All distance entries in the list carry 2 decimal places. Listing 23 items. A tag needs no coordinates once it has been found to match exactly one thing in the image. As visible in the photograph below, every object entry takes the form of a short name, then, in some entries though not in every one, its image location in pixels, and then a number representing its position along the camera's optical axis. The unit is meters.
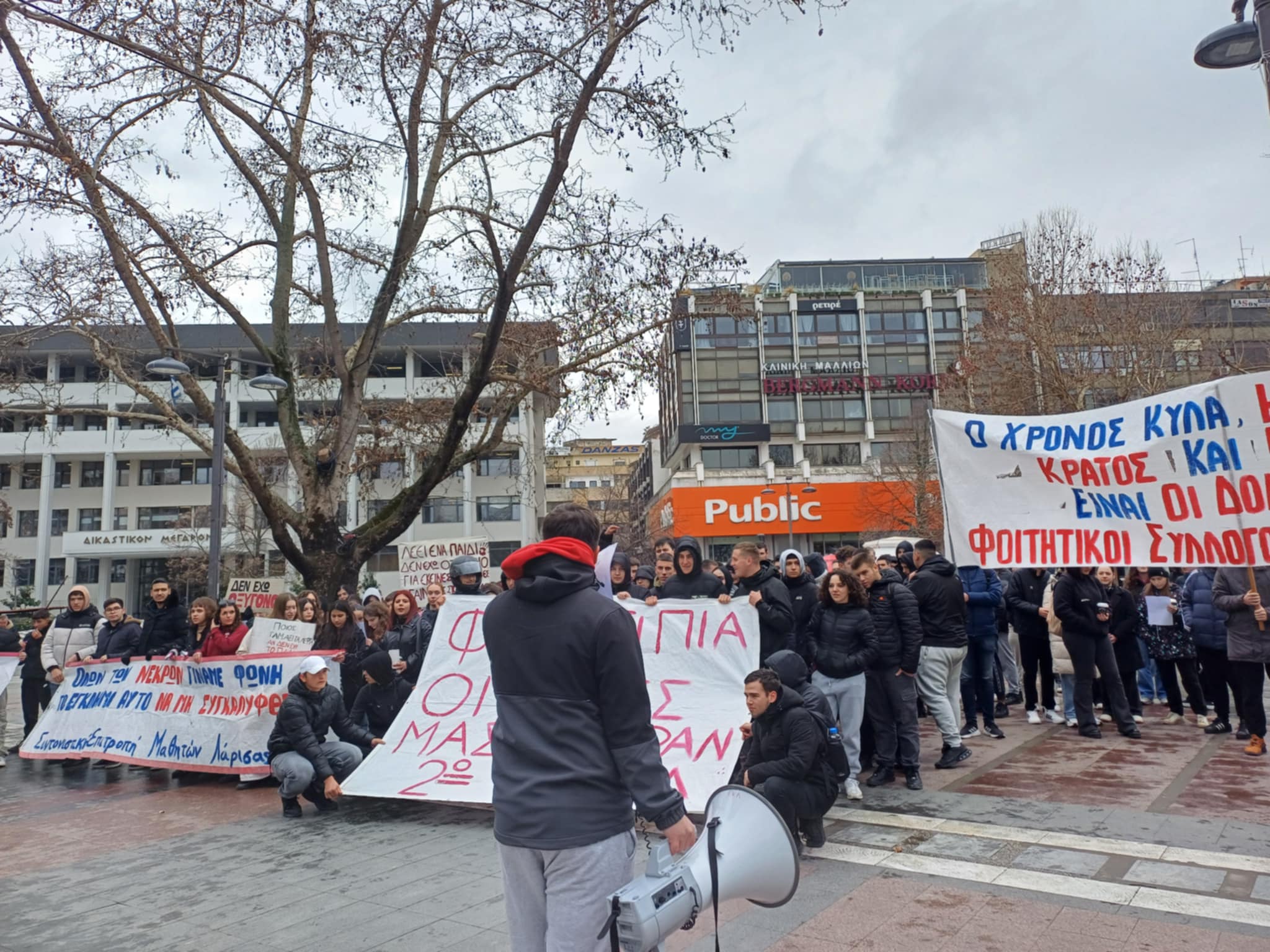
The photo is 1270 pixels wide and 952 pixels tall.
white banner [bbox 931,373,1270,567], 5.55
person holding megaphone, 2.59
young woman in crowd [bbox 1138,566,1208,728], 9.14
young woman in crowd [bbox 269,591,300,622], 10.00
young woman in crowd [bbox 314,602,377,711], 8.48
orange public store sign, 53.94
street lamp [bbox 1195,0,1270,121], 5.96
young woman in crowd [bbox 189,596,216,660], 9.73
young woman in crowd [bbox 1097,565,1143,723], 9.06
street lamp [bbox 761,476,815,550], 49.38
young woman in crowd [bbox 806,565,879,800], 6.74
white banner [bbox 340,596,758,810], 6.37
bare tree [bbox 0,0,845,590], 9.84
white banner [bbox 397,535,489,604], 14.16
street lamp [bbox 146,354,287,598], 11.70
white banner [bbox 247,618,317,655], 9.41
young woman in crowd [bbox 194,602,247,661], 9.13
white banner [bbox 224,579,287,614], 14.97
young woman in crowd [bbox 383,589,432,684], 8.07
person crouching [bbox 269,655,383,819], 6.92
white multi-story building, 45.00
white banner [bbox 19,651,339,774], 8.41
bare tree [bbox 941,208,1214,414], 21.03
